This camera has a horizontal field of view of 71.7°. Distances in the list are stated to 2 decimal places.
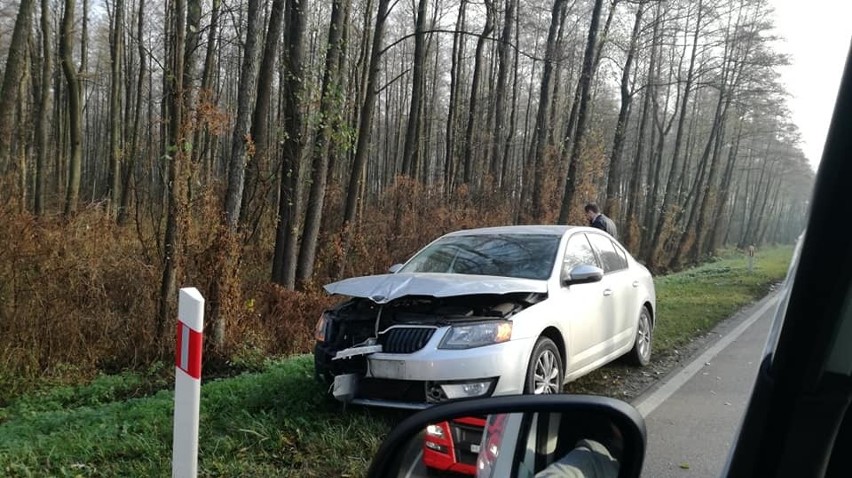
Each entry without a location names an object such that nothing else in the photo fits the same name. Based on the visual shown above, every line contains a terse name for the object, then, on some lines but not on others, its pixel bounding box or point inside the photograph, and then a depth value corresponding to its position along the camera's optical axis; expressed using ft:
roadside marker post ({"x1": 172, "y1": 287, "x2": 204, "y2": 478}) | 11.64
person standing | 34.55
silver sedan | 14.83
